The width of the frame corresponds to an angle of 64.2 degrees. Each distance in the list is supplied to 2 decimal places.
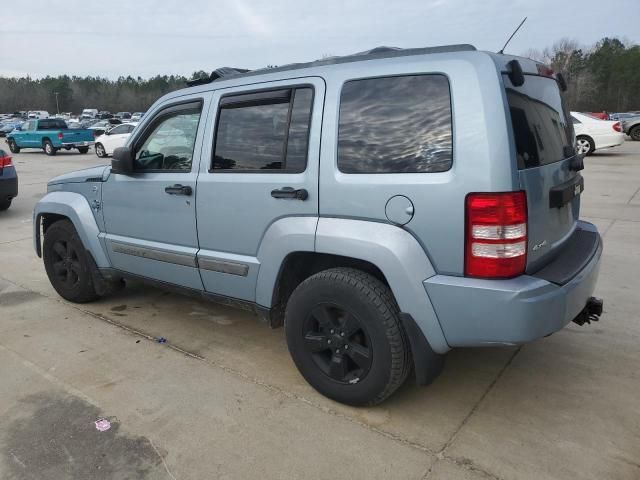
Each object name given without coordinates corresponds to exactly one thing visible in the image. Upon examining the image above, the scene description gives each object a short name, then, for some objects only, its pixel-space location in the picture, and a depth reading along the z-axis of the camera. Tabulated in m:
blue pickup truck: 23.41
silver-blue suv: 2.36
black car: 8.99
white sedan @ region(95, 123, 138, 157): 21.84
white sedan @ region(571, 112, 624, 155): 15.98
